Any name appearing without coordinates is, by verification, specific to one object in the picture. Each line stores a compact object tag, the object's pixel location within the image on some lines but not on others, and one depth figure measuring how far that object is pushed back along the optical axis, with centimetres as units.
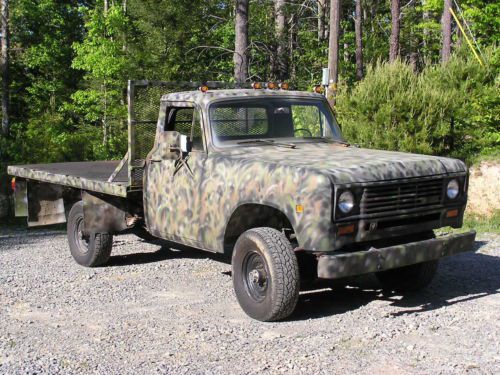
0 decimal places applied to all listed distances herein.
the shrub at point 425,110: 1314
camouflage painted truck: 532
